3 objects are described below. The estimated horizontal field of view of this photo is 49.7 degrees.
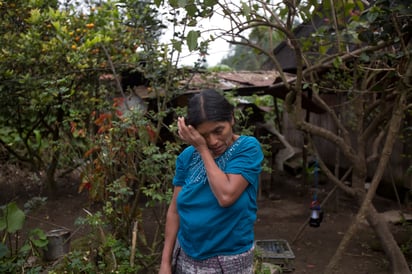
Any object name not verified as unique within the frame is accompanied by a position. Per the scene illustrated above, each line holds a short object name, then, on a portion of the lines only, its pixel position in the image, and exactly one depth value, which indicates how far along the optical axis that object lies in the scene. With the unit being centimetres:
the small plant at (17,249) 351
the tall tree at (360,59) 343
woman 176
